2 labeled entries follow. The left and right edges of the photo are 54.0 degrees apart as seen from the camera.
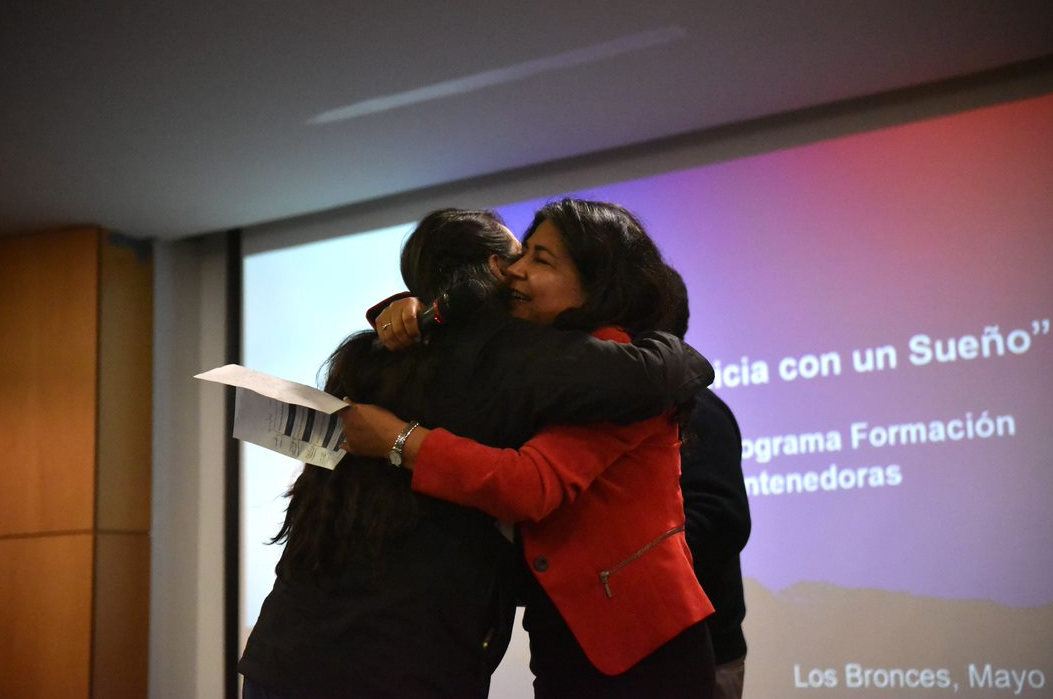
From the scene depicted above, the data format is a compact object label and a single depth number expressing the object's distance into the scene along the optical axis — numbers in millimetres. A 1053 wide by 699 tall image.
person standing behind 1846
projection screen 3551
